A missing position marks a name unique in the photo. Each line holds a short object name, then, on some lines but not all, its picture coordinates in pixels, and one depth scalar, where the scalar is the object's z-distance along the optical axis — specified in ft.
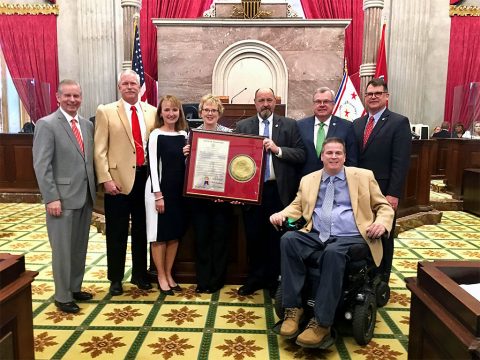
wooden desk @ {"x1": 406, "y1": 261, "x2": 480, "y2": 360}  4.81
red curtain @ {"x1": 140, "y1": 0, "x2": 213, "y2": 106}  31.60
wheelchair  9.00
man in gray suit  10.29
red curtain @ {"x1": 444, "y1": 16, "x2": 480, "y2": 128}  33.78
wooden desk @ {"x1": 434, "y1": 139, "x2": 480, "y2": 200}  26.71
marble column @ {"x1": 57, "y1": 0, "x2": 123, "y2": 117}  31.45
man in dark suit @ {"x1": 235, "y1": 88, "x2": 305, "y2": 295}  11.21
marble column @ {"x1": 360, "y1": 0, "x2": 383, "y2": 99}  27.78
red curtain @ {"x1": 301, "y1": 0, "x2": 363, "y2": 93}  31.81
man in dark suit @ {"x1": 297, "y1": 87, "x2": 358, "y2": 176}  11.00
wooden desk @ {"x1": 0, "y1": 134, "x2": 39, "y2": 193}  25.63
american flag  26.43
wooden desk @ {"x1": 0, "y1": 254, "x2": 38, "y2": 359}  5.78
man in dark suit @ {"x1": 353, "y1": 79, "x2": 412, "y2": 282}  11.09
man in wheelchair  8.59
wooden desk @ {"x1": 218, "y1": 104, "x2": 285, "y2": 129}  20.57
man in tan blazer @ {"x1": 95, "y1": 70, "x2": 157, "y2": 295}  11.16
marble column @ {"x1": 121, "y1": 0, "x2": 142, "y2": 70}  27.76
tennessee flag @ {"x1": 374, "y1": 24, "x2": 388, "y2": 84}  27.81
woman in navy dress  11.23
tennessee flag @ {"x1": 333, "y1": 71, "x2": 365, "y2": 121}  23.89
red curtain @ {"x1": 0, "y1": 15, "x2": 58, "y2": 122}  32.68
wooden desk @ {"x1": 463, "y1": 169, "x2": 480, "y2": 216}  23.54
